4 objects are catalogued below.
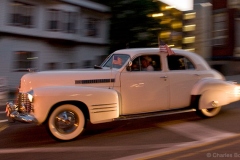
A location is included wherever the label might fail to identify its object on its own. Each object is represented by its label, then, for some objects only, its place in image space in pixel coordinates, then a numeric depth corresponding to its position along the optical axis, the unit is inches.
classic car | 283.4
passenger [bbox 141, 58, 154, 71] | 328.5
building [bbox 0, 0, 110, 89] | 761.6
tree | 855.7
